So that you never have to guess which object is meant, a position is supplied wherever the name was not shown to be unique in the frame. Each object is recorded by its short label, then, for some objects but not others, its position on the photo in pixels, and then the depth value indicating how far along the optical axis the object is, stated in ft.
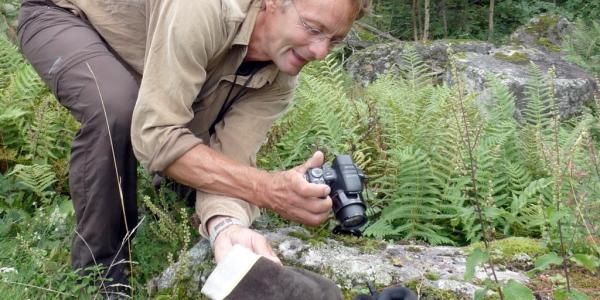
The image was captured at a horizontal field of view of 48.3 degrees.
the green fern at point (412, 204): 12.09
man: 9.21
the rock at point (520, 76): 21.90
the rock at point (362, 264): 9.63
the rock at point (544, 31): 35.94
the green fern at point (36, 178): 12.46
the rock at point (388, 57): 27.91
